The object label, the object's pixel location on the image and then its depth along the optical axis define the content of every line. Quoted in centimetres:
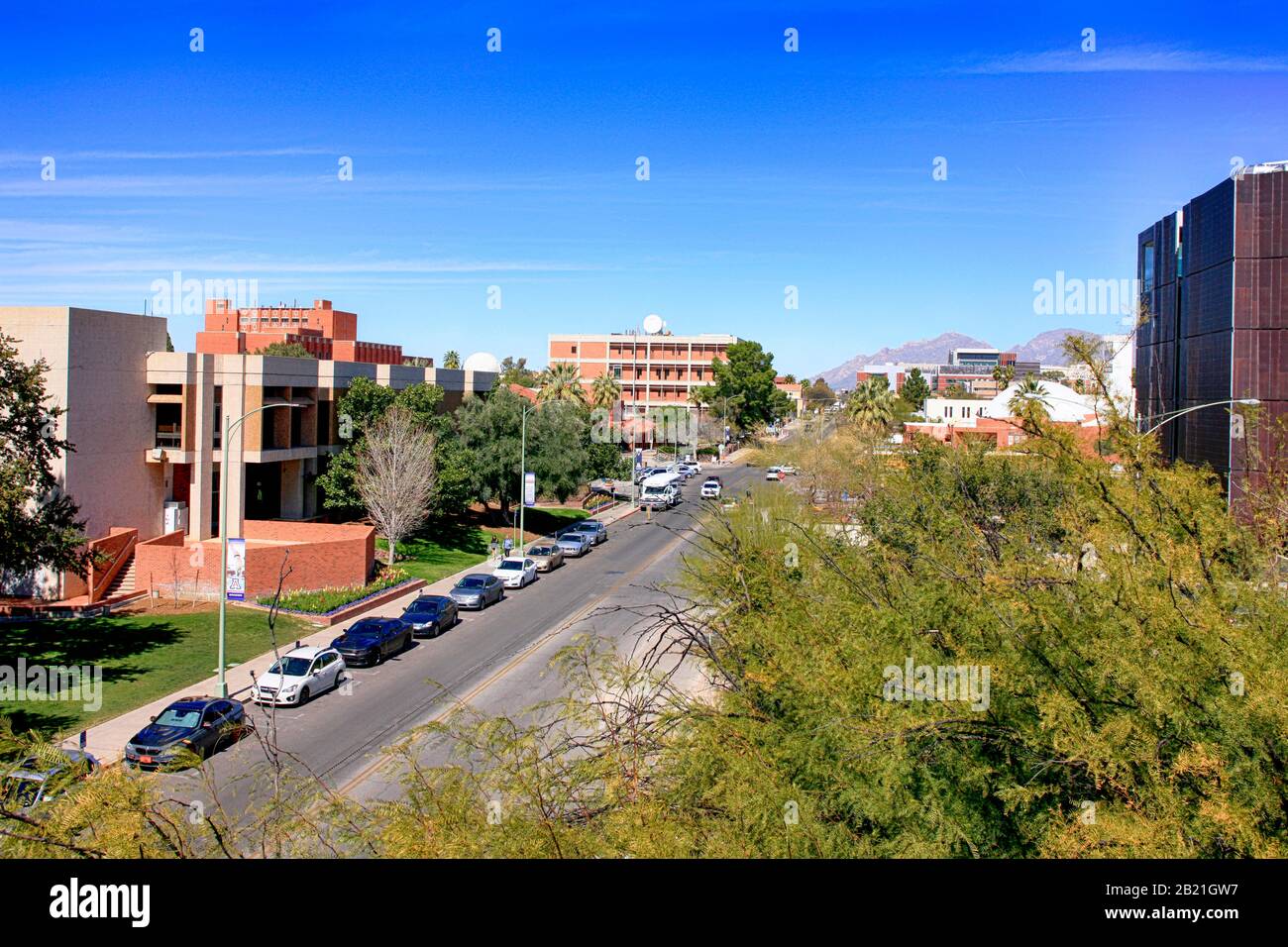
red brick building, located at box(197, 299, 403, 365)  4388
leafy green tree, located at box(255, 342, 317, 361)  7225
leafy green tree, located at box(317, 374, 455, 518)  4181
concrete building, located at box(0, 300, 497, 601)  3262
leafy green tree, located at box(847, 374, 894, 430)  7004
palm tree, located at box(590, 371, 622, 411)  8169
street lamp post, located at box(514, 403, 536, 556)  4456
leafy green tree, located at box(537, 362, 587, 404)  7100
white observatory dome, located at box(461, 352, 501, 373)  8494
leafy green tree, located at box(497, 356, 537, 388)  14005
